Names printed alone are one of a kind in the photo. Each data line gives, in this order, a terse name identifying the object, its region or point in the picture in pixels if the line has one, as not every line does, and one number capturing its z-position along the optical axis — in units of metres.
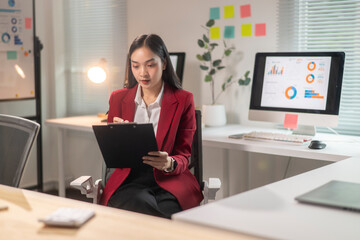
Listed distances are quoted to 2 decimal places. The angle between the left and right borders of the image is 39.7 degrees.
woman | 2.15
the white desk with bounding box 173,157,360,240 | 1.16
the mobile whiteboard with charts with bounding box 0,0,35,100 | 3.98
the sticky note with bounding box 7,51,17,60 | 4.02
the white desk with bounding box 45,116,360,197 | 2.32
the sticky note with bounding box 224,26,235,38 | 3.32
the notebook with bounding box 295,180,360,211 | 1.35
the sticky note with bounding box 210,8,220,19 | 3.37
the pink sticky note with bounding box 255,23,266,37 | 3.18
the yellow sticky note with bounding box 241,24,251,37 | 3.24
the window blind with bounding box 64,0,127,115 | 4.05
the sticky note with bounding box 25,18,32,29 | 4.11
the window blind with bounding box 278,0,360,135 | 2.85
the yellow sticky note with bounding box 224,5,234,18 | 3.30
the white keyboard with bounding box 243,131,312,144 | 2.56
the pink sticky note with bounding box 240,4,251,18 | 3.23
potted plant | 3.20
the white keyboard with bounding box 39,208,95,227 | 1.25
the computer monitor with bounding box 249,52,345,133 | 2.66
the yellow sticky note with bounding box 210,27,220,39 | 3.39
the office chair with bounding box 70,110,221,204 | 2.26
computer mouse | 2.39
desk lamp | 3.76
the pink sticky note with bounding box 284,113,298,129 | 2.76
